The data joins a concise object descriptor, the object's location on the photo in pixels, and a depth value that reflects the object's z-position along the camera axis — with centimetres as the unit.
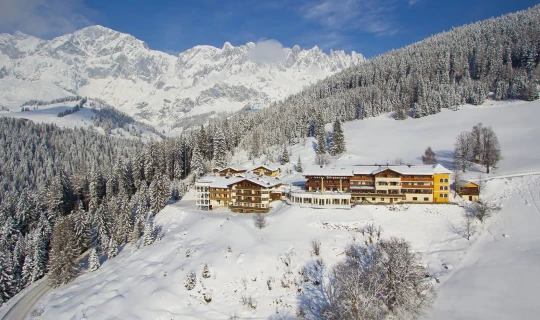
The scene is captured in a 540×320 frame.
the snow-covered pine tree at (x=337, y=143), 10075
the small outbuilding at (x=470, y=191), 5956
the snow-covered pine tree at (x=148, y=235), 5638
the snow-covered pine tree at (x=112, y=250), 5832
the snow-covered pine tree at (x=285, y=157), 9750
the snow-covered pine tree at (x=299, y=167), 8956
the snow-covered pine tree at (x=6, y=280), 5281
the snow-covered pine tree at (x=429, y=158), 7919
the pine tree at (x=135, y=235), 5906
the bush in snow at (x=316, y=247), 4750
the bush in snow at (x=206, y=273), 4495
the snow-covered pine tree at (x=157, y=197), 7226
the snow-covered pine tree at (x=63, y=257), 5247
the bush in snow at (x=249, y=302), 4072
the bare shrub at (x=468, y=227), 4900
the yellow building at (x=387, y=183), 6038
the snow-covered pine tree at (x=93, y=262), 5547
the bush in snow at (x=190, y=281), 4344
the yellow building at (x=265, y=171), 8509
